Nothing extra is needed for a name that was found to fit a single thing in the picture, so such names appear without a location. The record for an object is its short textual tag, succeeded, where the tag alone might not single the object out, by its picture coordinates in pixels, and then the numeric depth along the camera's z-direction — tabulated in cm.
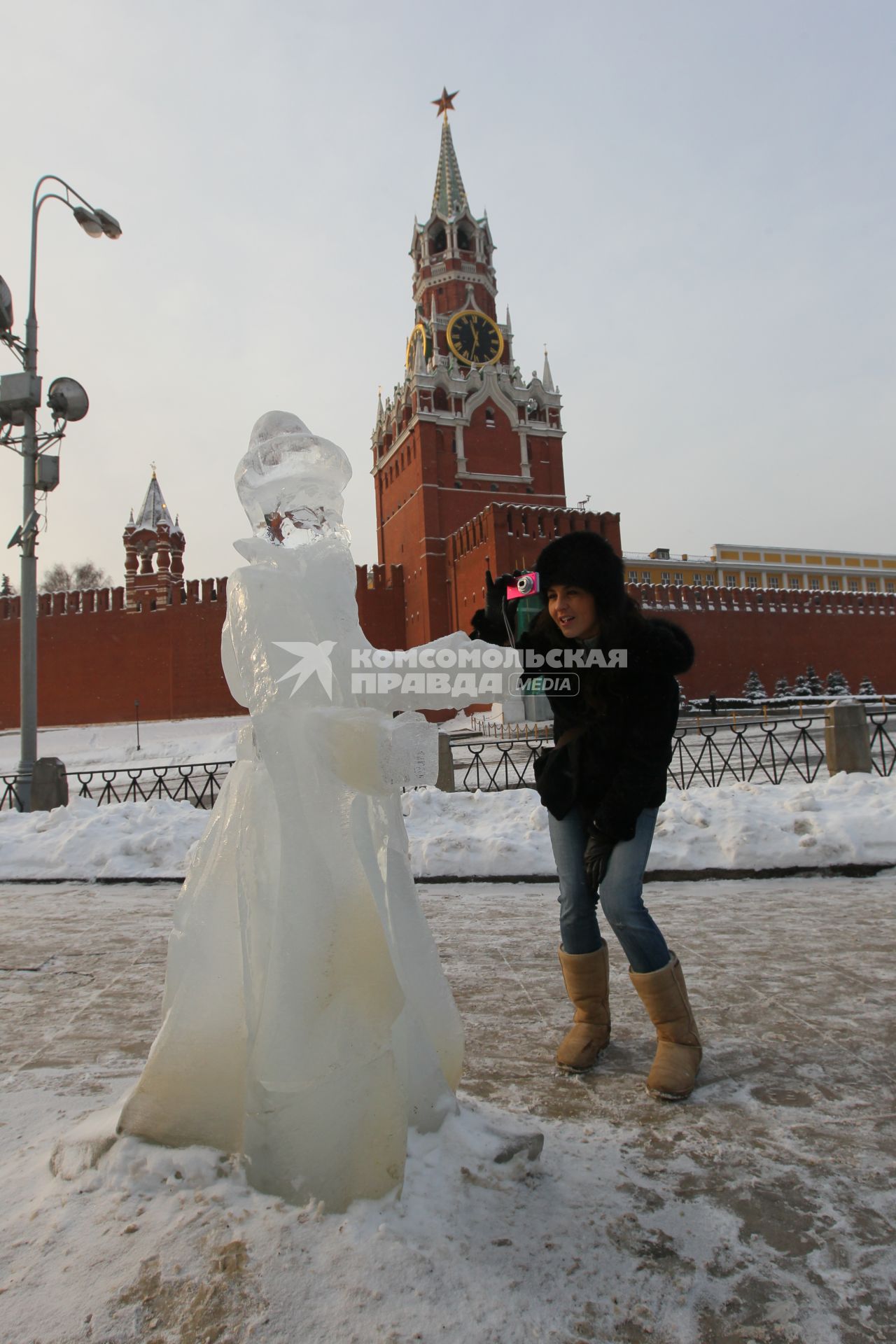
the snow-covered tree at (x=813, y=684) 3067
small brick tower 2869
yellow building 4741
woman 217
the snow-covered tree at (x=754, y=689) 2955
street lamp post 857
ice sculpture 151
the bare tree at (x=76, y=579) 4556
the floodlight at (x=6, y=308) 848
